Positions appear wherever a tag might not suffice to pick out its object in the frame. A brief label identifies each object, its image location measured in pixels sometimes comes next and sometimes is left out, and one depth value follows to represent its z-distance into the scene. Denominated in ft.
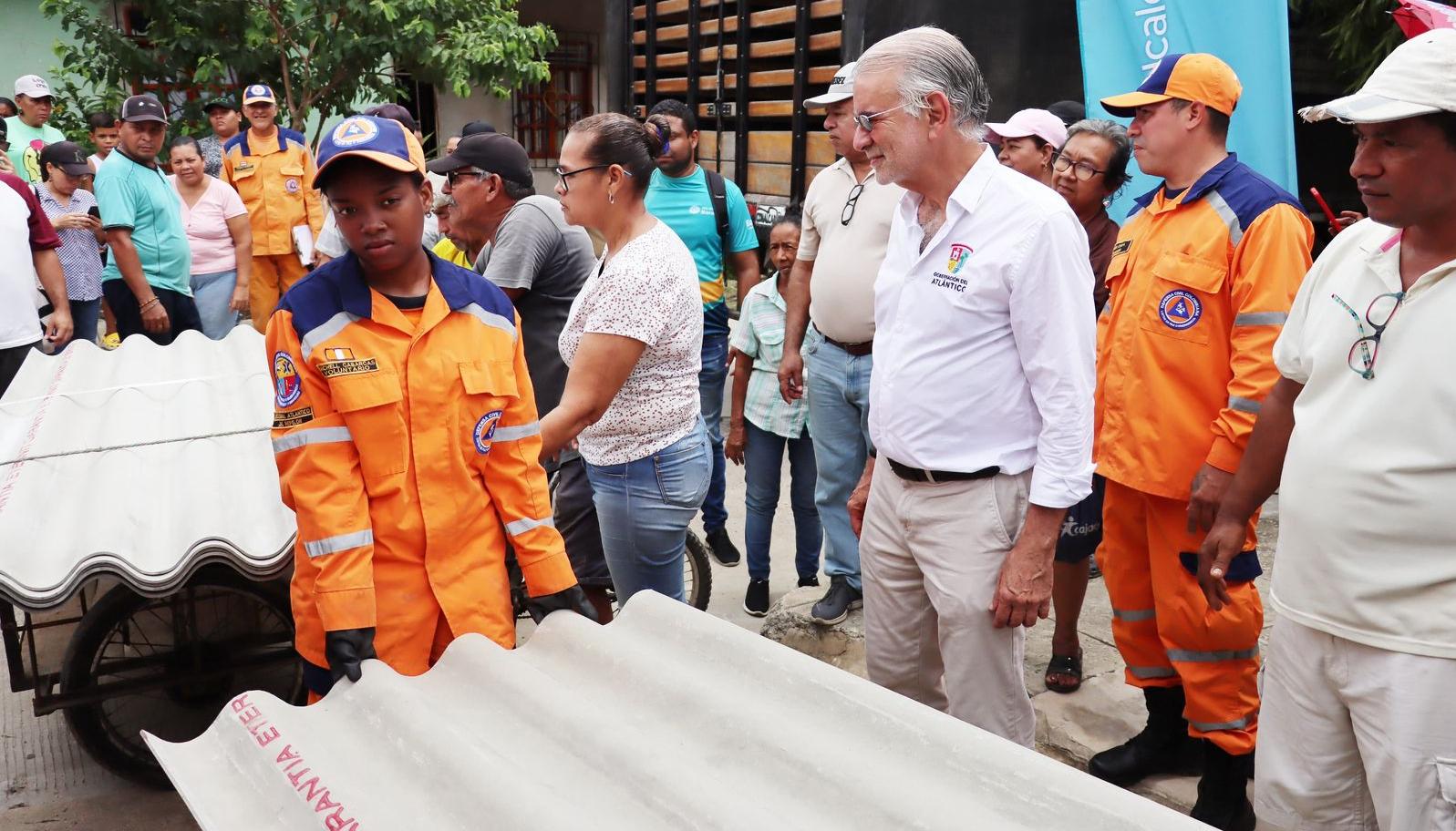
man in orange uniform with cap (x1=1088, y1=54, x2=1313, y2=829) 9.37
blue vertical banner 14.98
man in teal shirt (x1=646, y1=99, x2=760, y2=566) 17.11
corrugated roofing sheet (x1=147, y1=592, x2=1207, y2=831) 5.34
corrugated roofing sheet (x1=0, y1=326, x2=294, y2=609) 9.11
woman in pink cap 14.38
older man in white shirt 8.00
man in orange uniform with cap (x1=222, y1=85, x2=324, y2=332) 26.25
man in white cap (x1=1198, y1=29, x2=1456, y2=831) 6.47
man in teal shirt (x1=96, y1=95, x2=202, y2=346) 22.76
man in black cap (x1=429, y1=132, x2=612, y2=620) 11.86
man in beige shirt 13.14
